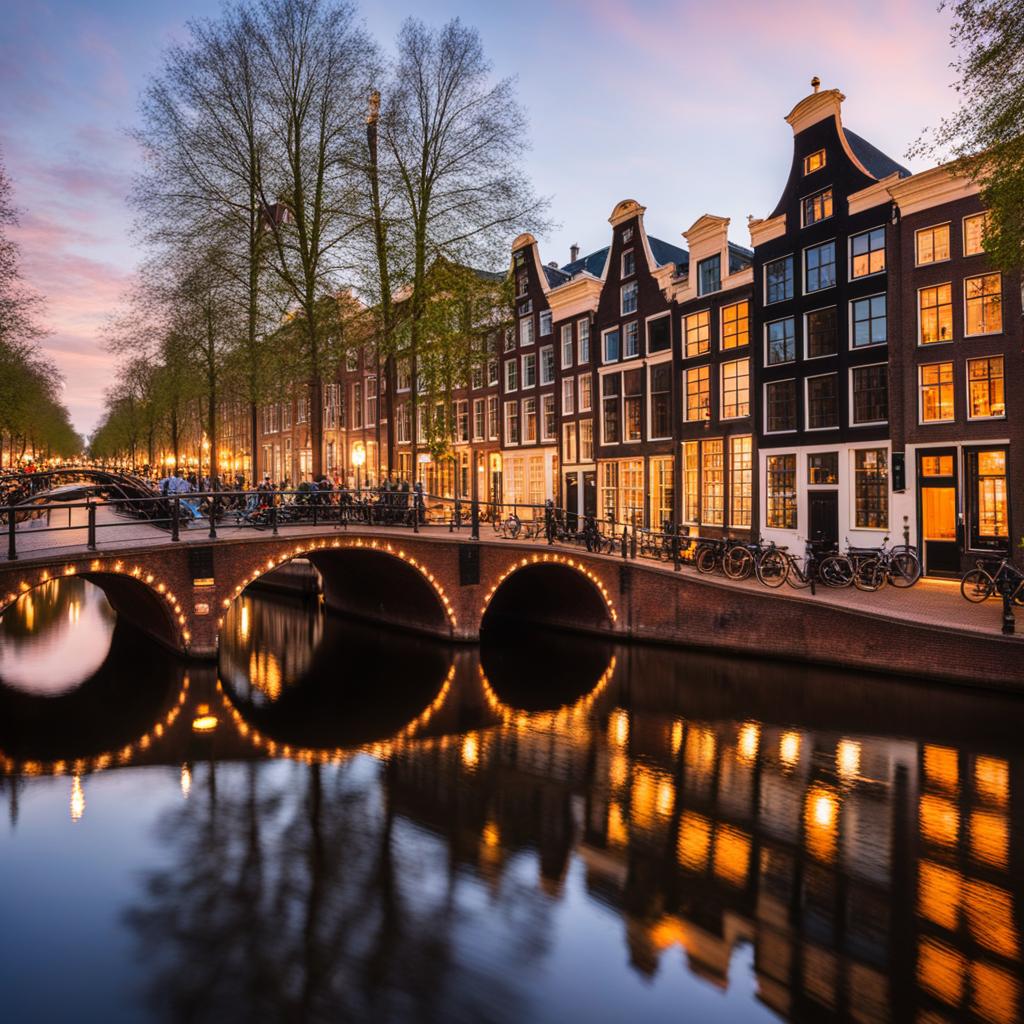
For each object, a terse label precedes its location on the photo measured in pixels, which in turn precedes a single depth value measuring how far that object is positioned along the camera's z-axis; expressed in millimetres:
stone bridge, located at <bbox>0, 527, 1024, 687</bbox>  13812
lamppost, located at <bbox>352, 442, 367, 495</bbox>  29125
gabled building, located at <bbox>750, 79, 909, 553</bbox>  21078
